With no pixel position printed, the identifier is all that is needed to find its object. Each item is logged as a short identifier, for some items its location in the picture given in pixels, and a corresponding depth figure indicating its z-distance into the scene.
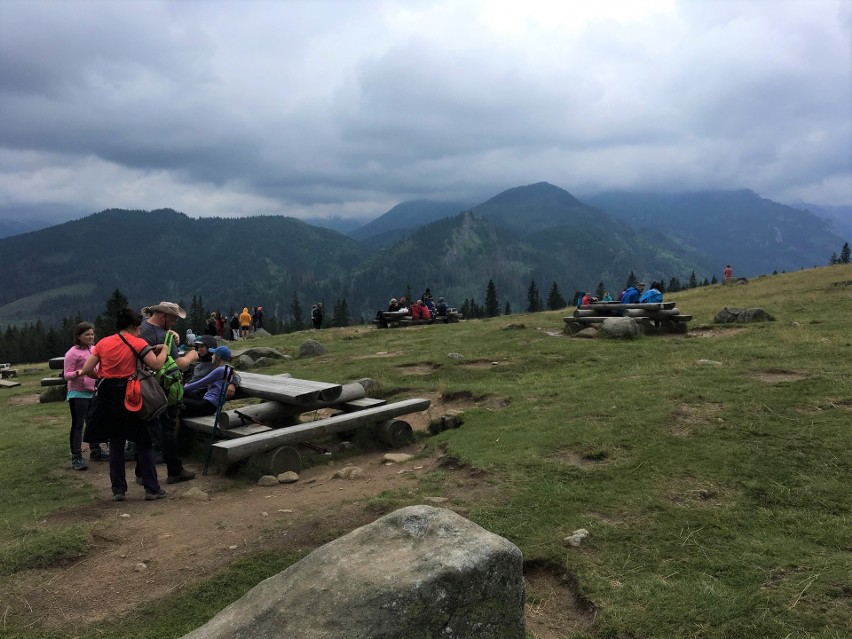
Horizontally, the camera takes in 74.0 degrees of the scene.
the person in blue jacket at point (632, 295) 22.22
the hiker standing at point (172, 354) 8.14
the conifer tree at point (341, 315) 84.44
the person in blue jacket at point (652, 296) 20.27
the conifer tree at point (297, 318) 96.75
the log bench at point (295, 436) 8.08
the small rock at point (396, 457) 8.72
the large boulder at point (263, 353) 21.45
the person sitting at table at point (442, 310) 33.66
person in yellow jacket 38.16
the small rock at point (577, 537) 5.36
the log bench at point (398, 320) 32.34
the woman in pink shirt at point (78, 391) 9.66
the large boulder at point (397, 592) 2.89
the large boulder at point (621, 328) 17.89
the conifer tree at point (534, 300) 115.56
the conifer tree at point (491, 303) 104.56
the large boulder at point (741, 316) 19.09
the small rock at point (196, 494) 7.77
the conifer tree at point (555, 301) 104.46
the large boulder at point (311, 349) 21.39
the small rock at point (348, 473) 8.11
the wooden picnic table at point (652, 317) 18.81
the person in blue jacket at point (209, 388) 9.91
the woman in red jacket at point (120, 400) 7.44
